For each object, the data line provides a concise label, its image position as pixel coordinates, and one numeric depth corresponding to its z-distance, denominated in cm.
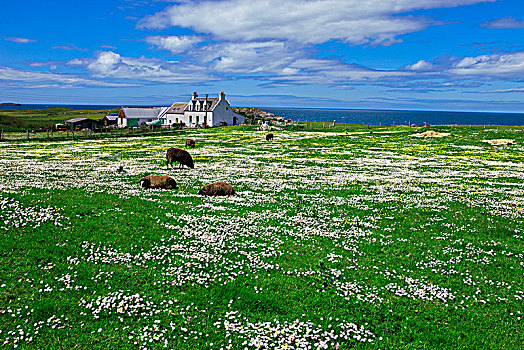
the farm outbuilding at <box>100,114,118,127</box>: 13375
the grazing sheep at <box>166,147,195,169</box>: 3491
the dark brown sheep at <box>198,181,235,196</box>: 2345
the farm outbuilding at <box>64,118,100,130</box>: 12312
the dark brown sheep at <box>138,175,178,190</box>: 2508
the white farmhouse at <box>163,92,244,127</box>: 11712
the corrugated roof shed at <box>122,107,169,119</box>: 13062
